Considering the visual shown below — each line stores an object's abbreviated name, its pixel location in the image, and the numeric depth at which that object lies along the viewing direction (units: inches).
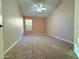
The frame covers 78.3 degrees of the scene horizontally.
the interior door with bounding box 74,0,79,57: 67.0
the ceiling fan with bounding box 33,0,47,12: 124.9
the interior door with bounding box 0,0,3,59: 42.1
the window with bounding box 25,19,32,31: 194.9
